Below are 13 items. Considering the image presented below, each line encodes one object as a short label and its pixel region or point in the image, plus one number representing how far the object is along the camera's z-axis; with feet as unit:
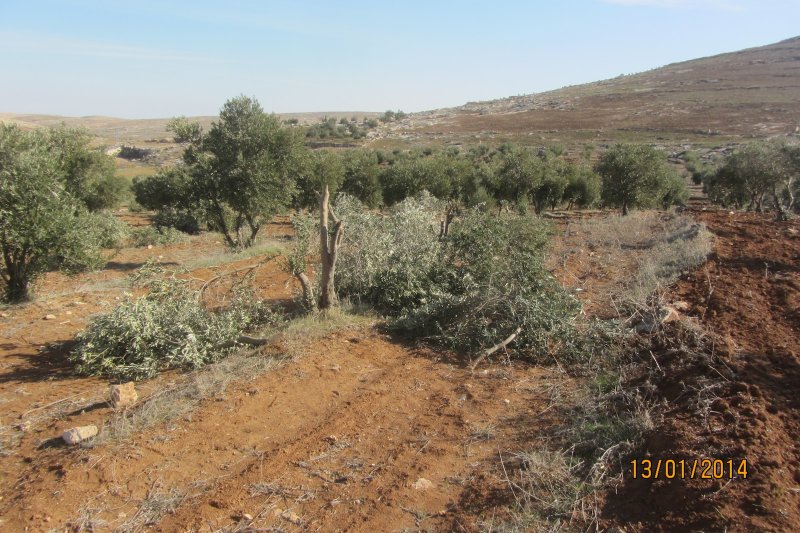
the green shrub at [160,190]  73.05
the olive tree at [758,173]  74.51
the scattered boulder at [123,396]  17.54
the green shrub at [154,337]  20.98
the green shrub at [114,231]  59.77
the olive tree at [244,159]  52.19
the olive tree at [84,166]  61.11
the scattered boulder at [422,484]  13.29
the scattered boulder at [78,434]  15.20
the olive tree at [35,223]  31.58
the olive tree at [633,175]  75.72
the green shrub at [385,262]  27.89
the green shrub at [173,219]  77.87
